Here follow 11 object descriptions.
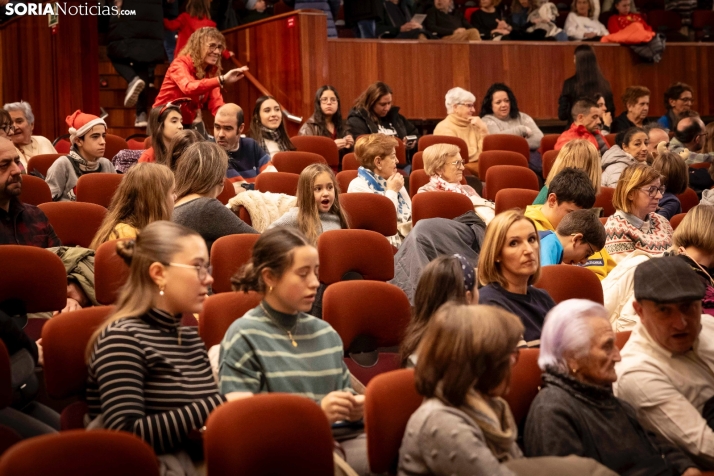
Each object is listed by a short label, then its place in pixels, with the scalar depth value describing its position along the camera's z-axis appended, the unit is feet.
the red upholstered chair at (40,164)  17.67
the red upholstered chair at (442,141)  21.90
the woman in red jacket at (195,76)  19.99
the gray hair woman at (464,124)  22.99
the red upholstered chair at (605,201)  17.66
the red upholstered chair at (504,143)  22.53
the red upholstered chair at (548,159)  21.08
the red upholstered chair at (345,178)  17.44
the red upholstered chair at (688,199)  18.84
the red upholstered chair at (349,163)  19.42
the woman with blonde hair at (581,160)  16.74
